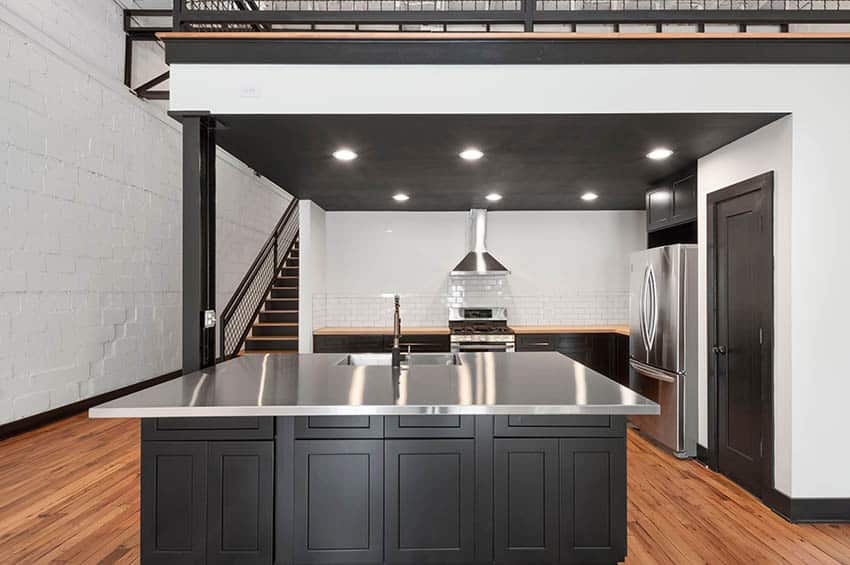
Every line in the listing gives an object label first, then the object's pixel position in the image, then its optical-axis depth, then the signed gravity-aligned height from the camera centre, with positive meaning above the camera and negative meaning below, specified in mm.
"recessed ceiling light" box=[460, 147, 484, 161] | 4188 +1005
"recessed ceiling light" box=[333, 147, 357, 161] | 4230 +1008
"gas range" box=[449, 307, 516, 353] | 6500 -518
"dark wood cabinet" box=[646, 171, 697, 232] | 4801 +770
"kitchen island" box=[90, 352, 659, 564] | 2578 -915
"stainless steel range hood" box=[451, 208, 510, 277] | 6926 +366
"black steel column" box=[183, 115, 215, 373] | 3355 +255
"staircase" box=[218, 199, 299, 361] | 7461 -296
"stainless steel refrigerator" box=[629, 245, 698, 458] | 4547 -462
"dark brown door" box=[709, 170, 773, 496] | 3641 -277
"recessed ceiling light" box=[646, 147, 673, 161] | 4242 +1018
